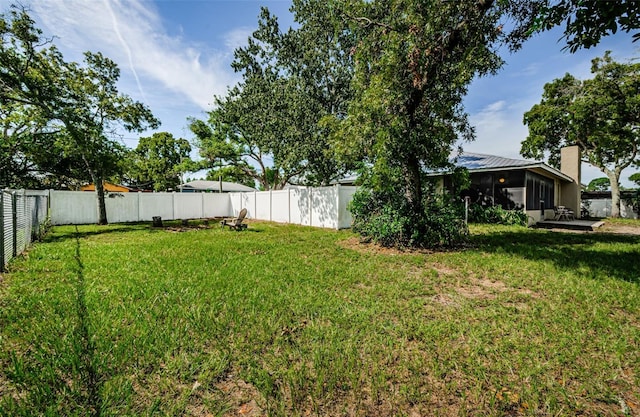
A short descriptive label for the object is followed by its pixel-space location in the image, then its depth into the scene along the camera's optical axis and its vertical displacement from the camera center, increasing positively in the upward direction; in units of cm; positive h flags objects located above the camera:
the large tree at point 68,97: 972 +489
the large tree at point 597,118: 1534 +599
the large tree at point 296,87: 1223 +615
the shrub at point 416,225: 716 -41
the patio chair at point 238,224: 1134 -59
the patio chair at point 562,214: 1539 -21
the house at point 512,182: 1205 +140
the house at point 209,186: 3138 +294
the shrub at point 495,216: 1200 -25
